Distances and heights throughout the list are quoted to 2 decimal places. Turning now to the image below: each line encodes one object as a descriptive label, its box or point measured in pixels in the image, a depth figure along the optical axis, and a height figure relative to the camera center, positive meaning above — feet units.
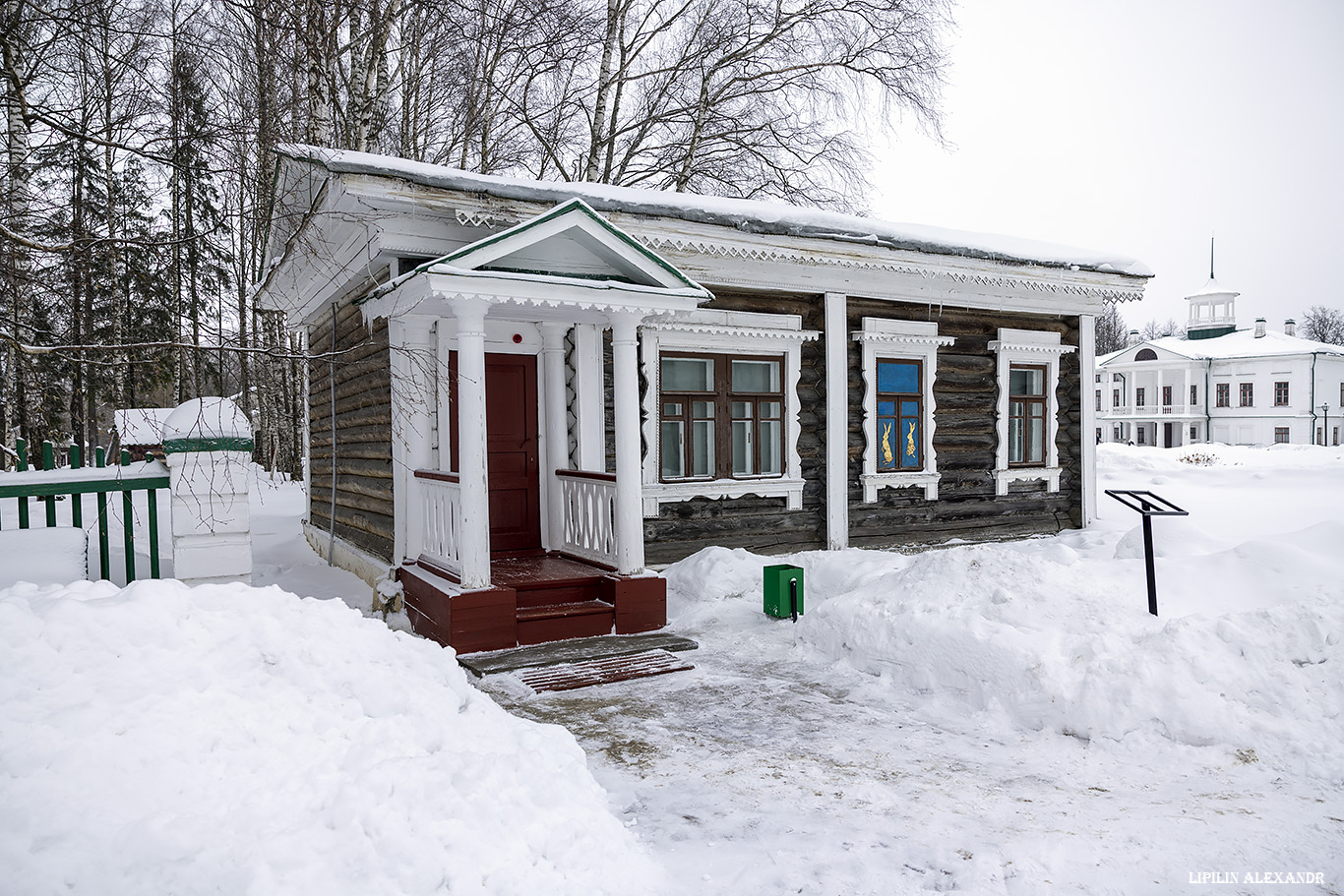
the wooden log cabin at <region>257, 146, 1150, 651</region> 20.45 +1.30
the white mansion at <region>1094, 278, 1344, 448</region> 135.03 +4.84
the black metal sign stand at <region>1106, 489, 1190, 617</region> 16.46 -2.60
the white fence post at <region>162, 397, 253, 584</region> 13.16 -0.92
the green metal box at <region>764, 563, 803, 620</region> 22.20 -4.58
